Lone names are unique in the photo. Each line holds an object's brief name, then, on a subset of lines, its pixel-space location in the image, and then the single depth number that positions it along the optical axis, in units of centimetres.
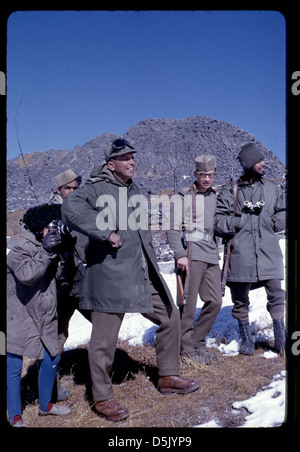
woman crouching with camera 340
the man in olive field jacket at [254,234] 483
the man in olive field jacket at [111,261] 363
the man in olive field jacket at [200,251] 484
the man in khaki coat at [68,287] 413
